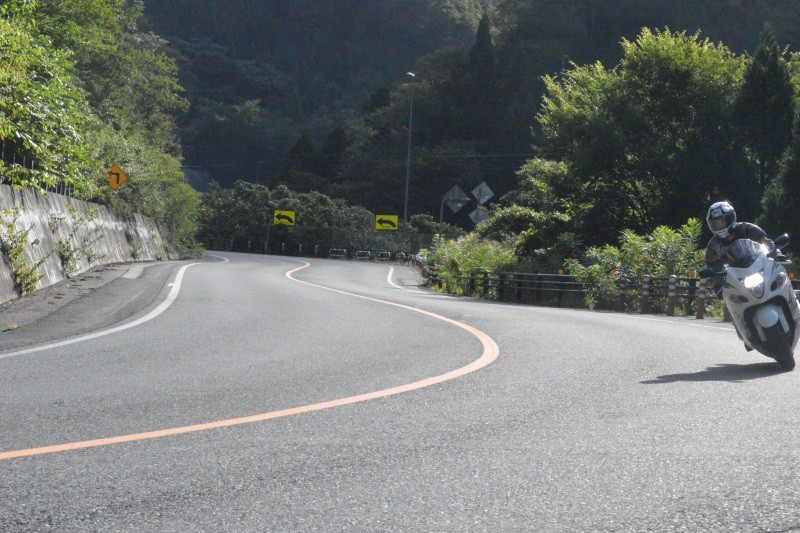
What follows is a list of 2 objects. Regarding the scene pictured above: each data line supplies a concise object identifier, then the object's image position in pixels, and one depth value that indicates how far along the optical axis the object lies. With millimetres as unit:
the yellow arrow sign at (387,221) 72688
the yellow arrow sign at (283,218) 81938
